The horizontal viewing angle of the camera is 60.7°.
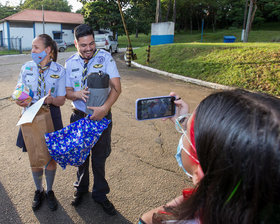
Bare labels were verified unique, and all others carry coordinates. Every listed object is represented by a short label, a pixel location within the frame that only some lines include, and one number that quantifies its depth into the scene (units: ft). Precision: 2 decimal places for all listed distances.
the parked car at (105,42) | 61.46
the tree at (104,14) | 96.73
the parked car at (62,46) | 87.27
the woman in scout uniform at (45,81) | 8.32
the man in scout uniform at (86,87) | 8.05
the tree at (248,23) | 47.41
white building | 108.99
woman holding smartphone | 2.27
